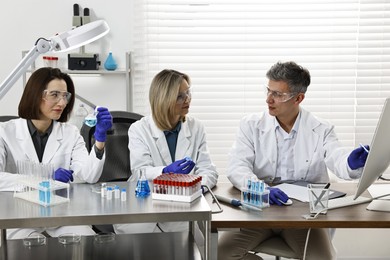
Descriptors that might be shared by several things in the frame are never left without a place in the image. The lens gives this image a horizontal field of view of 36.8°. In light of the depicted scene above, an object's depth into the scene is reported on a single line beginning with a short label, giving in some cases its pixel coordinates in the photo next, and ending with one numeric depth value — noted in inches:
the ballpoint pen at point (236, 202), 87.6
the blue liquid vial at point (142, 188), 86.7
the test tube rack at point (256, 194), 87.7
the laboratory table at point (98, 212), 75.3
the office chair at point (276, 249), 99.7
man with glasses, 109.4
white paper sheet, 93.0
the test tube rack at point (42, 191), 81.0
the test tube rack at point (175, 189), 83.0
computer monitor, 80.6
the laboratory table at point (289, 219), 81.3
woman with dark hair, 105.5
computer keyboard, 88.9
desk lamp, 82.4
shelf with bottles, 150.7
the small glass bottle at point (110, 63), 152.6
